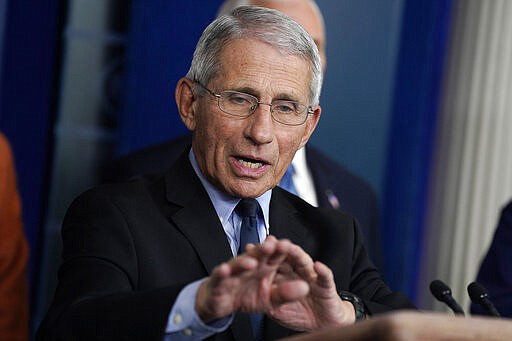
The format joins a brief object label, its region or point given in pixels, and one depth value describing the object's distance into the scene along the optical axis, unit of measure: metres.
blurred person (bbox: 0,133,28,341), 4.03
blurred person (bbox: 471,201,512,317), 4.00
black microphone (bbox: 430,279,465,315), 3.28
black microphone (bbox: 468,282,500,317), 3.30
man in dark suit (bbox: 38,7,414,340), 3.19
